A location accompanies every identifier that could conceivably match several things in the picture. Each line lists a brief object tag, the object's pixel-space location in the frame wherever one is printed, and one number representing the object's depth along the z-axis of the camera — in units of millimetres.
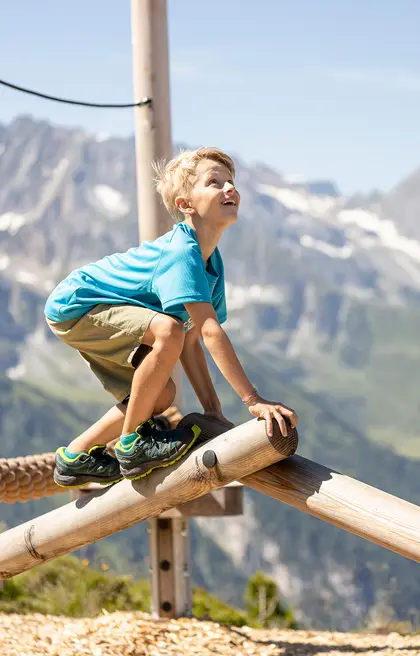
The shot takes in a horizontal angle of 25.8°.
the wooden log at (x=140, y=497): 3092
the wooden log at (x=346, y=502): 2992
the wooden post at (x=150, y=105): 5199
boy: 3205
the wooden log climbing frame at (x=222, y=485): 3027
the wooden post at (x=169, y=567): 5297
